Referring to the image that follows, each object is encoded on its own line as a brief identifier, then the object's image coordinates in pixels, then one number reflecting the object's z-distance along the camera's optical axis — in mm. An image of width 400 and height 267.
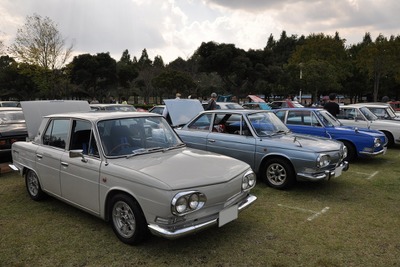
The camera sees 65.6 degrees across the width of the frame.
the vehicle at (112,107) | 12114
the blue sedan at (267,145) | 5516
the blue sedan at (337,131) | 7891
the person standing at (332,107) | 10000
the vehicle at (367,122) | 10242
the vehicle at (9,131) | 7271
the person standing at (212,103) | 10799
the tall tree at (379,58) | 30344
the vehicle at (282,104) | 21588
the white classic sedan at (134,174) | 3193
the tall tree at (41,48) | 24438
